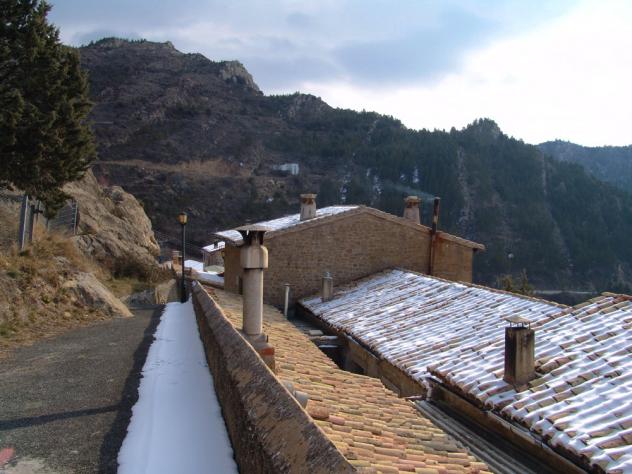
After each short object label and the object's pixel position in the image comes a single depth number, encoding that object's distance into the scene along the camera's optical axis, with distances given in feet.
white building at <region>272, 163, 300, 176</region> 269.44
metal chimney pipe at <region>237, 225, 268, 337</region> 25.99
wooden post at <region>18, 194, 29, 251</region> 49.57
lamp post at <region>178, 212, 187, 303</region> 63.31
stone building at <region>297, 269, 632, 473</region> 18.99
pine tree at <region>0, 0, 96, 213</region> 43.65
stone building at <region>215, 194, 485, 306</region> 54.24
